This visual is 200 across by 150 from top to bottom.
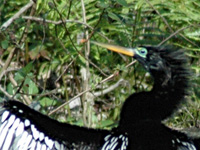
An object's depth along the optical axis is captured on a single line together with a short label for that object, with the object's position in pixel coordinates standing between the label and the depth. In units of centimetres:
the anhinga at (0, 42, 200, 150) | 827
